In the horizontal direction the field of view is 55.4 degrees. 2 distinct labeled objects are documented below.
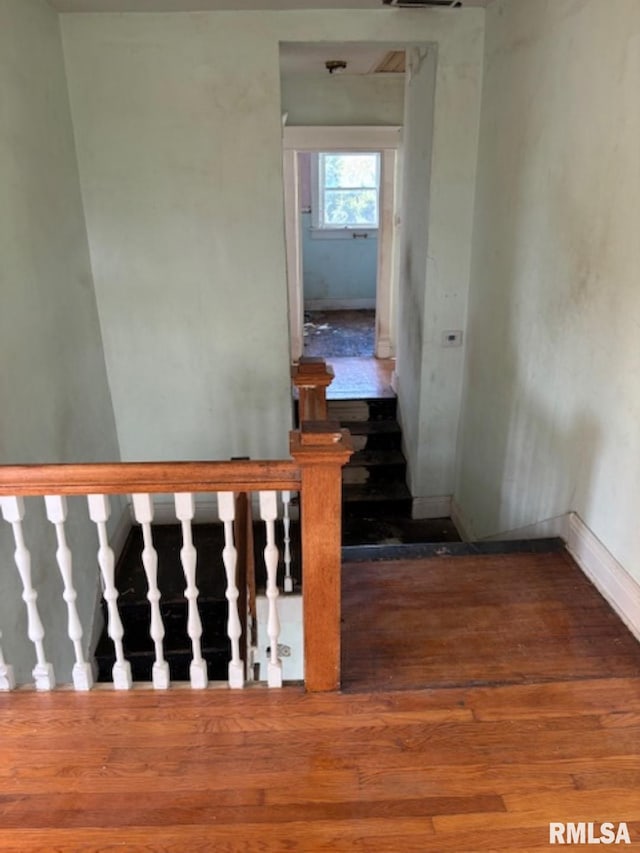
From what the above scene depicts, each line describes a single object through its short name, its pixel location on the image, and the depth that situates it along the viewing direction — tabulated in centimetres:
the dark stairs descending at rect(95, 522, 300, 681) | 353
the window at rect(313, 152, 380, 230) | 814
